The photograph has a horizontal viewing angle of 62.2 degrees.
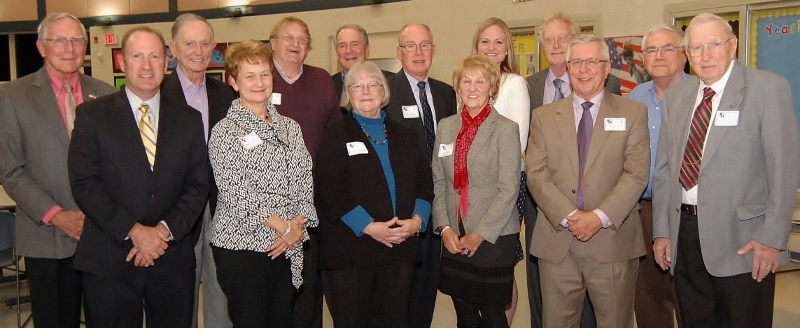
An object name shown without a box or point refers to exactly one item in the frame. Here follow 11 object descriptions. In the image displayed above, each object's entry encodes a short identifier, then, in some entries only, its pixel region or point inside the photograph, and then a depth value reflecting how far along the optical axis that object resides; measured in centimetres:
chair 481
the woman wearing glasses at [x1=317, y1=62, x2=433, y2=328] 331
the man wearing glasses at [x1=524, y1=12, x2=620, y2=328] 394
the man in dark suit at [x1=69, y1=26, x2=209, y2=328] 287
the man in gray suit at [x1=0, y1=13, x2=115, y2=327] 327
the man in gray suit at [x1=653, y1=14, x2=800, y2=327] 287
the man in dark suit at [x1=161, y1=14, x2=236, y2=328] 358
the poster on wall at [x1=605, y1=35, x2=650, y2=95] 811
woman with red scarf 337
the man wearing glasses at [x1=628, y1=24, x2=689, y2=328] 368
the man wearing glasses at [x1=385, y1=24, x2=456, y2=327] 388
